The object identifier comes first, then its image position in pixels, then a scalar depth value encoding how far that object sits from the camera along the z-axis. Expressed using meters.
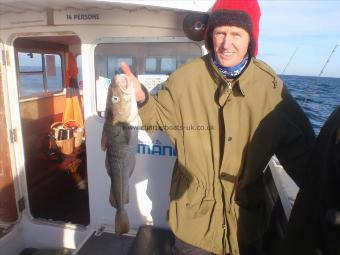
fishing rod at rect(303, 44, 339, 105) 3.67
